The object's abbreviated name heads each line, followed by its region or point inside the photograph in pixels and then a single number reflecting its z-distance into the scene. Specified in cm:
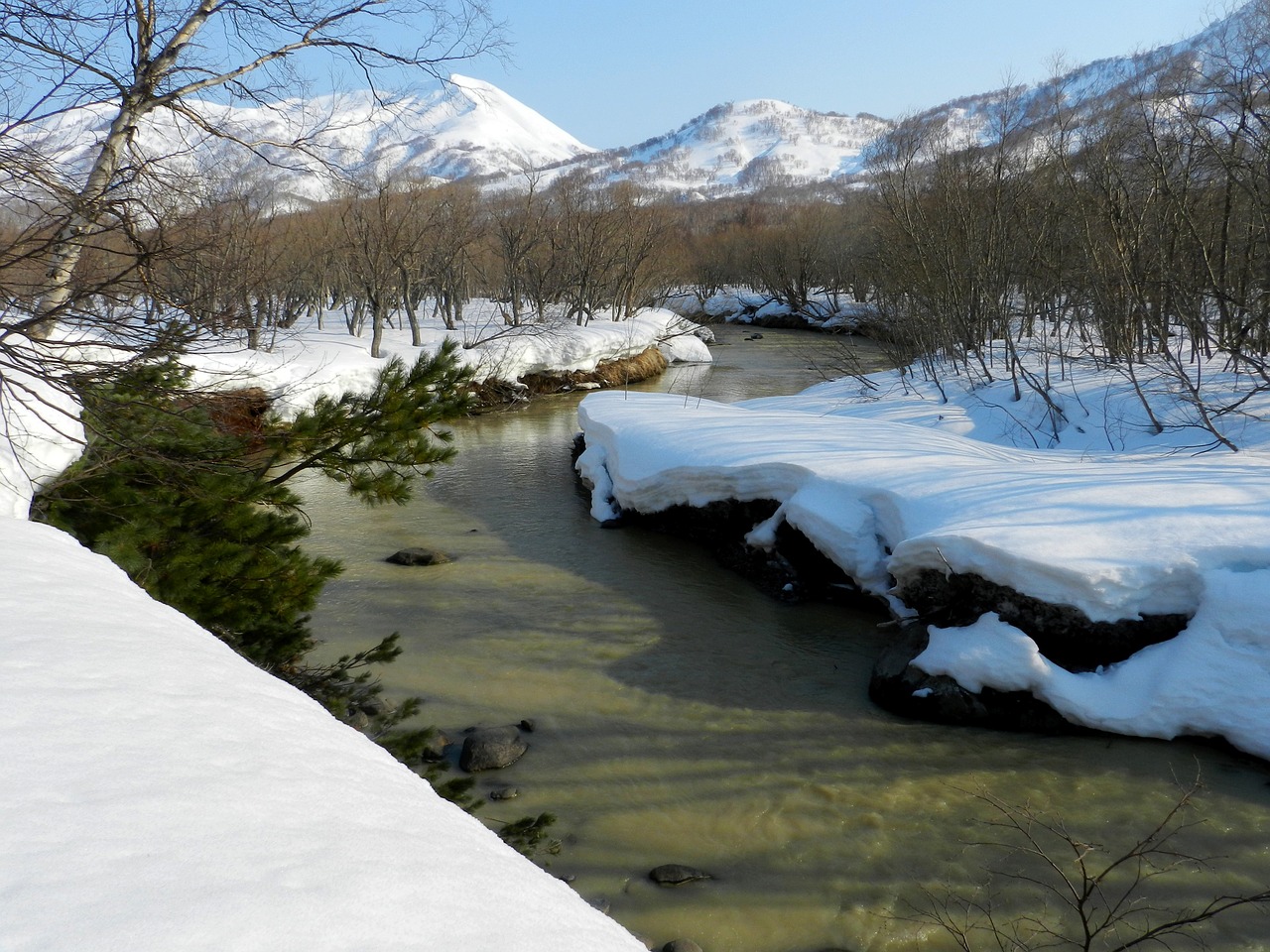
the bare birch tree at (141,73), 505
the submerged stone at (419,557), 918
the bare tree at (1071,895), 374
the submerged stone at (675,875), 418
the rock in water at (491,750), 523
